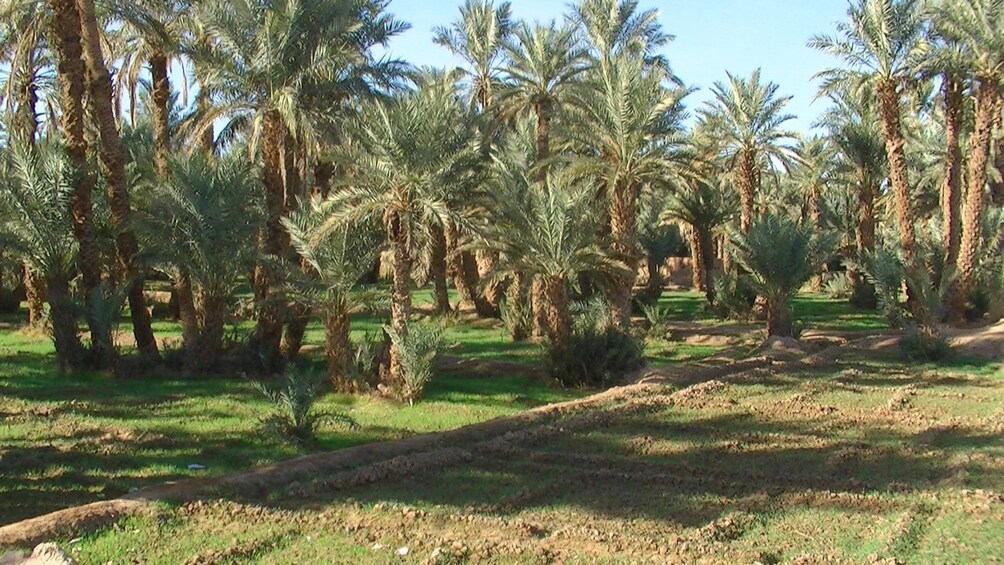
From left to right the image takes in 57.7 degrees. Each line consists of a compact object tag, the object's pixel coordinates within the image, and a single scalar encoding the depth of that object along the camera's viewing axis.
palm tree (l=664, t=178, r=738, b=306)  30.23
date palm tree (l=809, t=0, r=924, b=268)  22.86
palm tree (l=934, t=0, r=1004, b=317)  22.25
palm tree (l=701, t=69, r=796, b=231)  28.31
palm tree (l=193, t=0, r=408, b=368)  16.84
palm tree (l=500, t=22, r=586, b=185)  23.77
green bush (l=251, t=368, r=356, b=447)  11.12
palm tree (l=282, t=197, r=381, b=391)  15.10
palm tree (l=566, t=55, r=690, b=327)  18.89
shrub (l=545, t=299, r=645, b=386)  16.03
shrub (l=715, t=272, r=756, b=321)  26.23
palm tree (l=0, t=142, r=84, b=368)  16.42
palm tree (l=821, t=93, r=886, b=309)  30.80
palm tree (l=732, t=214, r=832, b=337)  21.33
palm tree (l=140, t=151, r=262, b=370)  16.31
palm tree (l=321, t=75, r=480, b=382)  14.46
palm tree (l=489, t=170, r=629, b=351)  16.12
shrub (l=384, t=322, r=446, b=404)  14.16
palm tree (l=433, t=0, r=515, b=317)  25.47
